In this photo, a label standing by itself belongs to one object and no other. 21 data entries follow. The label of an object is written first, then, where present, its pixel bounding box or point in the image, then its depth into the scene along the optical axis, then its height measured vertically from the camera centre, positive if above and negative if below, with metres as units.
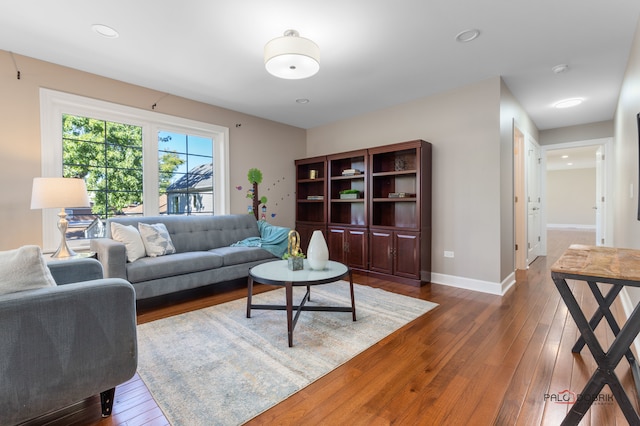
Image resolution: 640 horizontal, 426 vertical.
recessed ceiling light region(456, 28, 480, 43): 2.52 +1.52
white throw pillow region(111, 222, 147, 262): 3.02 -0.29
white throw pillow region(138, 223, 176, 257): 3.21 -0.32
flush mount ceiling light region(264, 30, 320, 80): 2.26 +1.21
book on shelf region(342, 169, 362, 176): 4.66 +0.59
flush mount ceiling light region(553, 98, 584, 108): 4.23 +1.53
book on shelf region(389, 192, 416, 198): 4.10 +0.19
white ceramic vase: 2.59 -0.40
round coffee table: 2.21 -0.55
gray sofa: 2.82 -0.51
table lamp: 2.49 +0.15
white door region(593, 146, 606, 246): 5.53 +0.06
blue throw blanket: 3.99 -0.44
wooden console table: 1.23 -0.52
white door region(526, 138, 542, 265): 5.08 +0.09
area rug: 1.57 -1.01
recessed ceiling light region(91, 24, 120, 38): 2.44 +1.55
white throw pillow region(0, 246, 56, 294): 1.24 -0.25
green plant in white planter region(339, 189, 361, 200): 4.66 +0.23
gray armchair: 1.16 -0.59
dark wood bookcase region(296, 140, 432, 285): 3.86 -0.02
